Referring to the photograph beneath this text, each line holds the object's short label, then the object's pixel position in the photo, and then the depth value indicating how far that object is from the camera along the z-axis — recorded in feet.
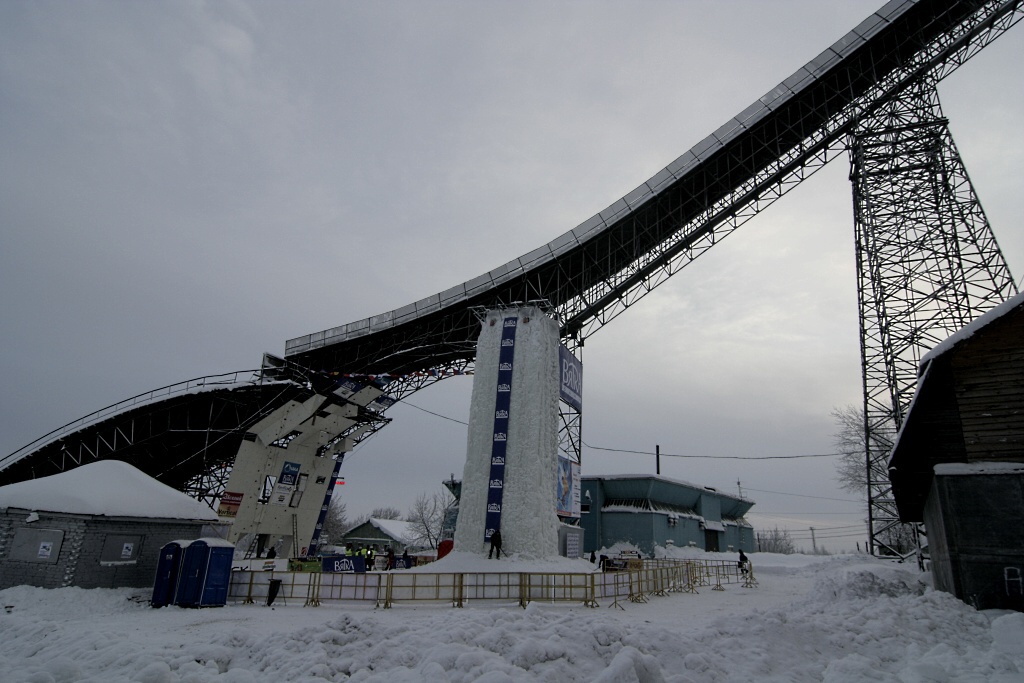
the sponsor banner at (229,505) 106.11
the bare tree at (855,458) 139.33
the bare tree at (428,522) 229.45
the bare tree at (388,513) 429.46
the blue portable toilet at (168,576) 54.03
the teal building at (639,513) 127.54
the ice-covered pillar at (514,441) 77.82
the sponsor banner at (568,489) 90.79
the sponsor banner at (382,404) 127.03
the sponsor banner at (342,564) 69.56
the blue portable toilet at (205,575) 53.42
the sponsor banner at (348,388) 119.75
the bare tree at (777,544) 356.98
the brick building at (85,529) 56.13
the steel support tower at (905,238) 85.71
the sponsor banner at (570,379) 93.04
